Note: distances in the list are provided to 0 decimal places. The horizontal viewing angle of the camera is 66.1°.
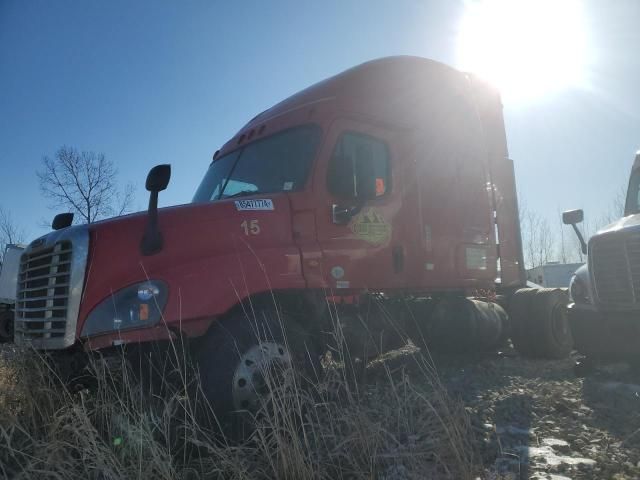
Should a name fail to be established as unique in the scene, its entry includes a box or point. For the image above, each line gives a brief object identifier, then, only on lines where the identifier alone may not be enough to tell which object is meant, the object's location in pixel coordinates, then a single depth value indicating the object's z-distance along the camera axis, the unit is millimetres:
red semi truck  3639
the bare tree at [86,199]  20219
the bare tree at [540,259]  35872
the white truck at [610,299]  5109
